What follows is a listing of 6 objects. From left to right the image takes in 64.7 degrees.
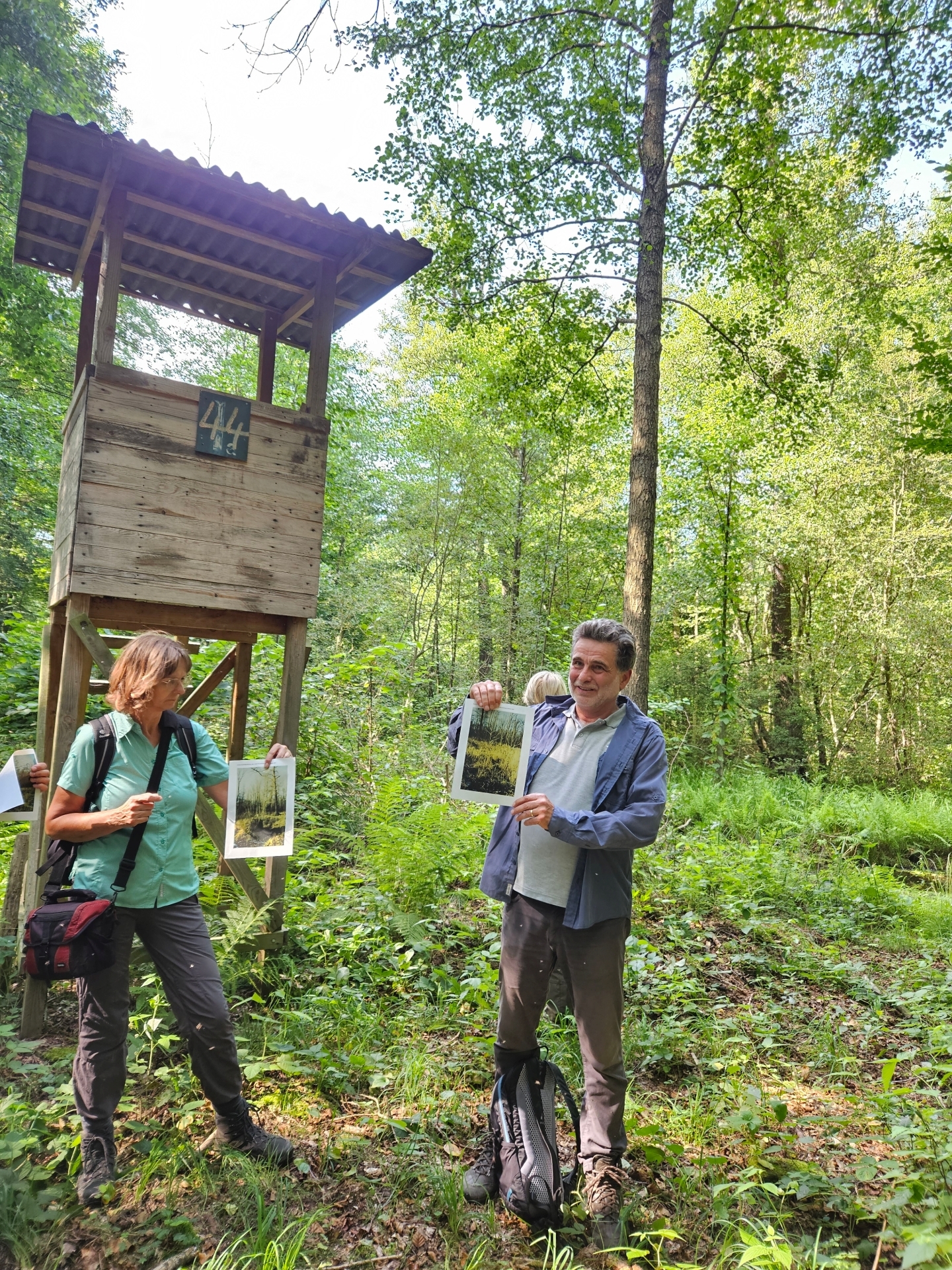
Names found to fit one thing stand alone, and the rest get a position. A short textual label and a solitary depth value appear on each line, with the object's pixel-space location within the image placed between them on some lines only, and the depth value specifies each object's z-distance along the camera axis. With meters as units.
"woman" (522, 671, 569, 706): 4.80
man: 2.91
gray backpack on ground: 2.95
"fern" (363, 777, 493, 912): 6.09
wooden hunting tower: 4.51
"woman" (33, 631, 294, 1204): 3.03
